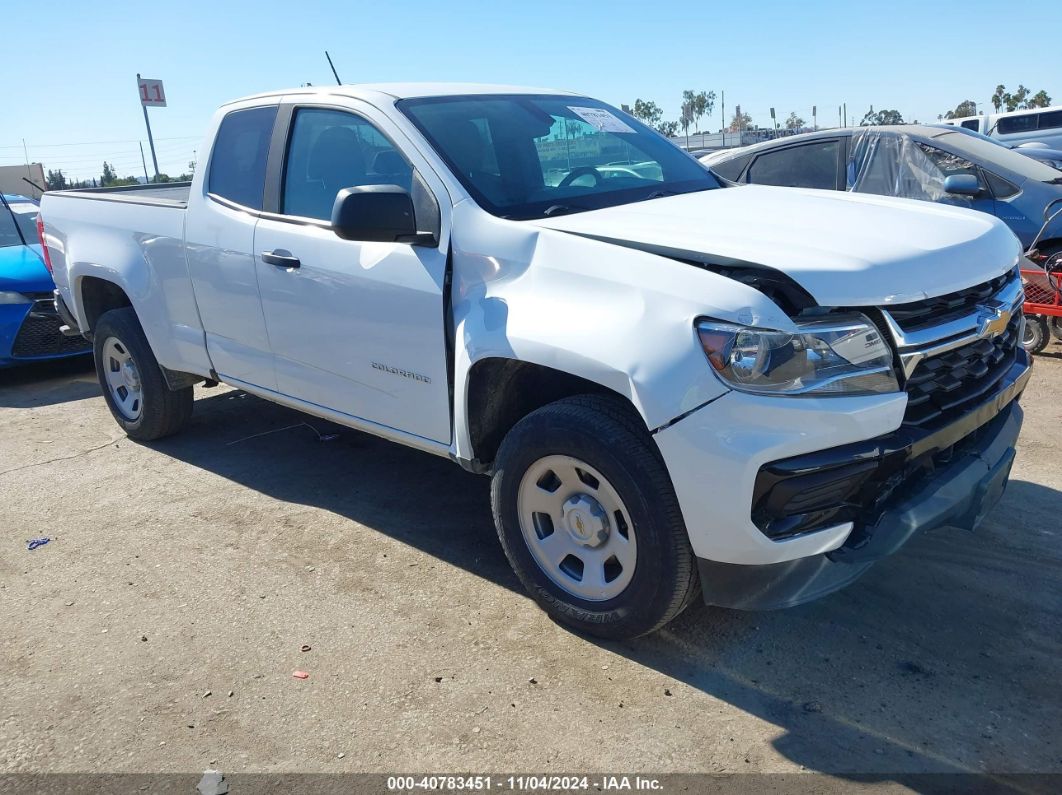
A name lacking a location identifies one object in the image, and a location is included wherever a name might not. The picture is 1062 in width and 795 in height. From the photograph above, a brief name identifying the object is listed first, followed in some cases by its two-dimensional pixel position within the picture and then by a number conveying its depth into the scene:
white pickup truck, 2.59
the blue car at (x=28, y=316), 7.25
